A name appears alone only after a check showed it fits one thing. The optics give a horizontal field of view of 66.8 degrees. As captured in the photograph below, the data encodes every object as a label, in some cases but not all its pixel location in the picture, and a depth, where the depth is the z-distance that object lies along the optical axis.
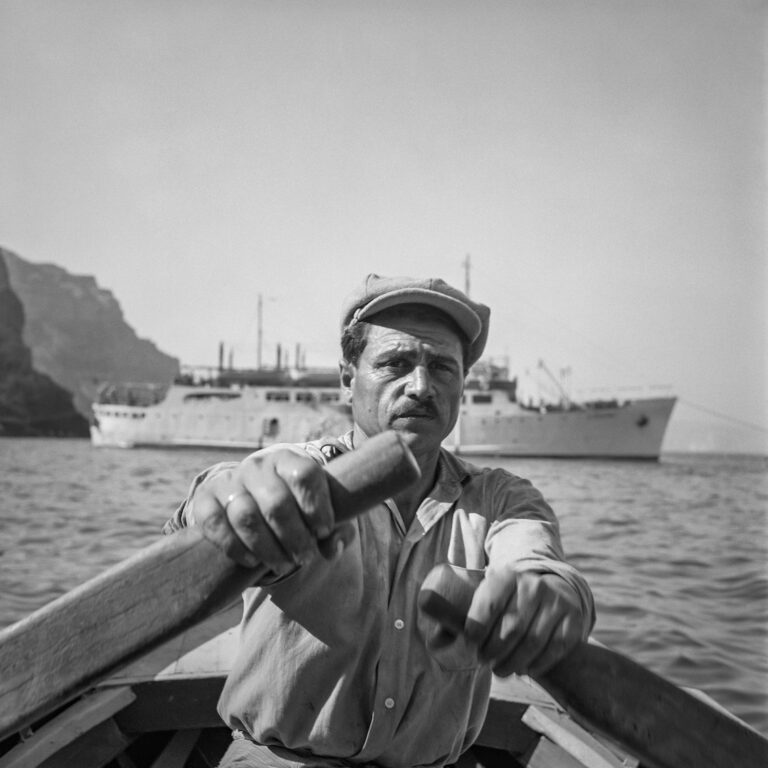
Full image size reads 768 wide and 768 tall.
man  1.13
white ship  45.53
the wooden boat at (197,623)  1.12
